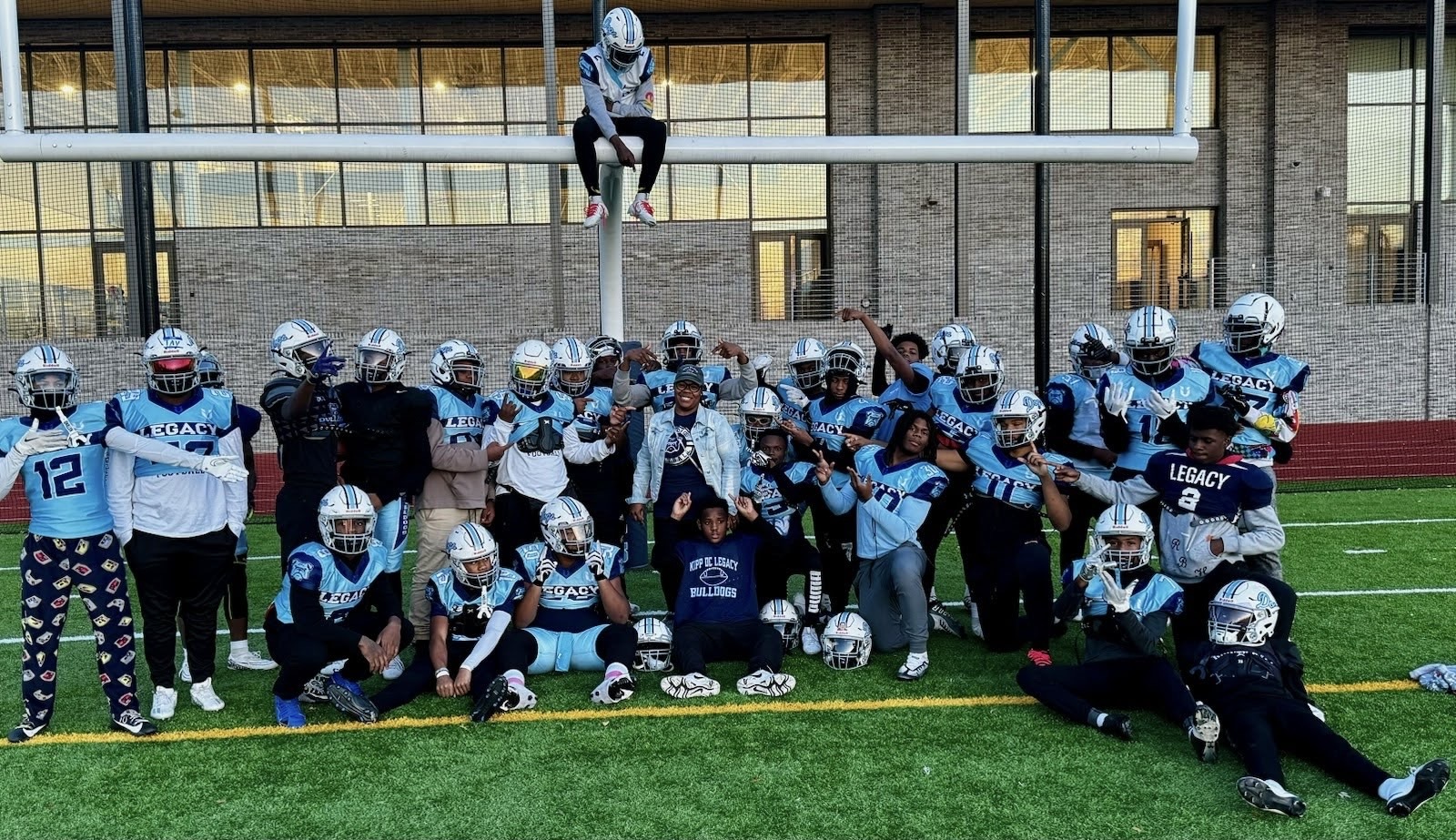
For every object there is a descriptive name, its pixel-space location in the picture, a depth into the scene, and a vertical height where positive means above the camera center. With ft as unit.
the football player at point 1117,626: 17.93 -4.86
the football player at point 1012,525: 20.71 -3.83
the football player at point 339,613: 18.66 -4.67
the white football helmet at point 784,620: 22.07 -5.61
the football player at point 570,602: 20.61 -4.93
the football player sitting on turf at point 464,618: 19.54 -4.96
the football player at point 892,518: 21.77 -3.69
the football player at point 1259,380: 21.44 -1.14
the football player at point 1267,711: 14.42 -5.51
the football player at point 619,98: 23.65 +5.00
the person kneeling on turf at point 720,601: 20.36 -5.10
